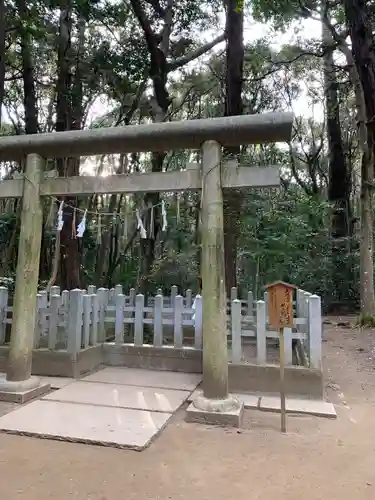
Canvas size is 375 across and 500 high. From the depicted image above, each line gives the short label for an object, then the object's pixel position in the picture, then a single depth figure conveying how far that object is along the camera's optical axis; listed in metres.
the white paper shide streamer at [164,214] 4.55
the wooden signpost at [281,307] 3.74
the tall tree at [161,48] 8.23
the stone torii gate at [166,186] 3.98
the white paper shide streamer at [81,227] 4.74
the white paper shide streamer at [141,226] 4.60
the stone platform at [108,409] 3.37
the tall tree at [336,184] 12.85
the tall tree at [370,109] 9.05
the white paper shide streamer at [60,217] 4.66
